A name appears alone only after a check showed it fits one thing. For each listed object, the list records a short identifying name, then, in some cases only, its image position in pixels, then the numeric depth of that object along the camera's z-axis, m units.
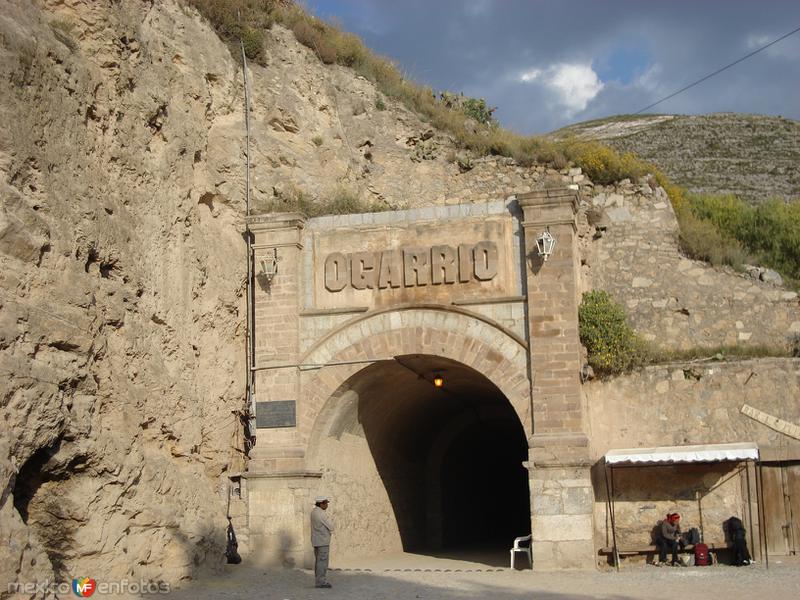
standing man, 13.42
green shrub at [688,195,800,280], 19.84
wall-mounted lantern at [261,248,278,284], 16.53
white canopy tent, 14.70
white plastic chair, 15.15
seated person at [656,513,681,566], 15.16
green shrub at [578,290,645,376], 16.11
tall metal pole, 16.49
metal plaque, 16.17
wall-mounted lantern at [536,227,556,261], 15.56
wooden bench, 15.28
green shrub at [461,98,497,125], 24.97
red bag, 15.08
